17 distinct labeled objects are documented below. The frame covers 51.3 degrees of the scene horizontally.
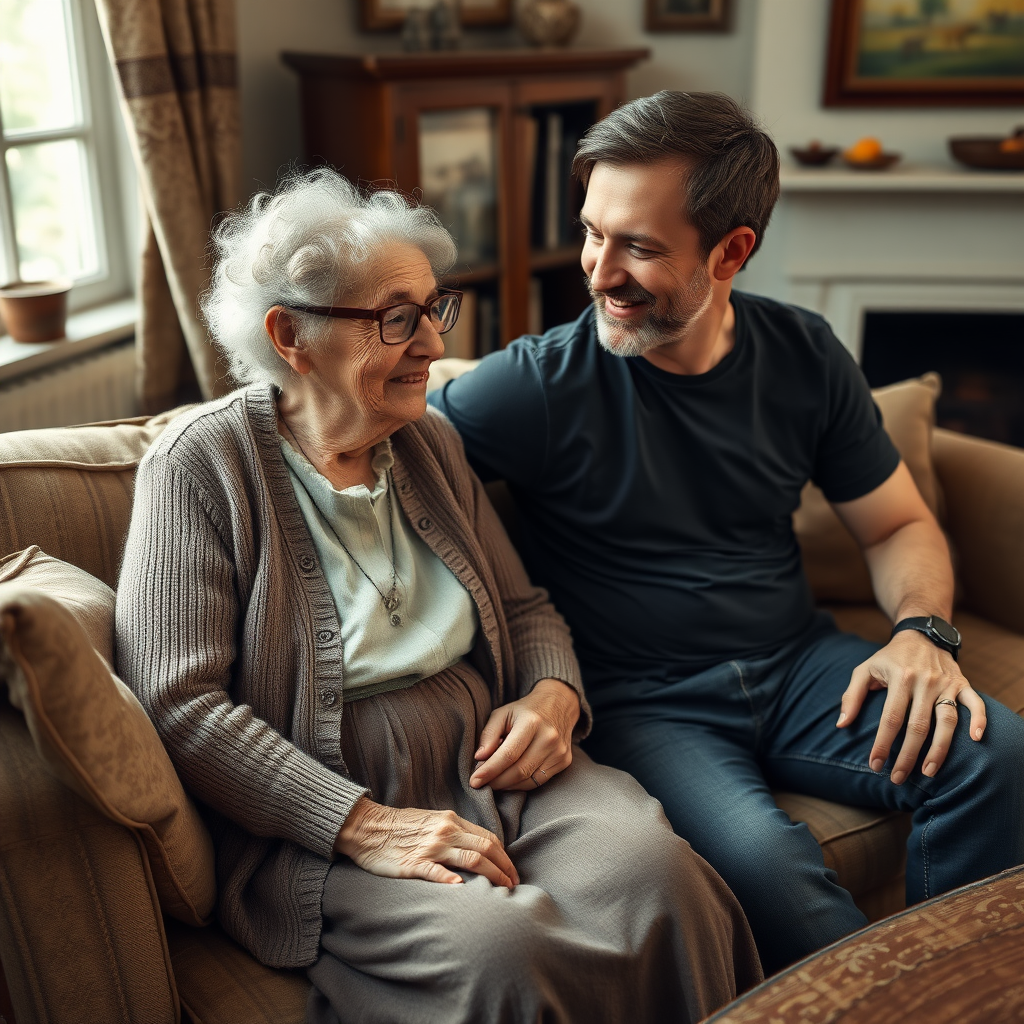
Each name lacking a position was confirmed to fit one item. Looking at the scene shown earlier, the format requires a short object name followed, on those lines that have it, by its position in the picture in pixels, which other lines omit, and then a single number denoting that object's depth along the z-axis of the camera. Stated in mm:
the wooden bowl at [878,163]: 3201
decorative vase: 3141
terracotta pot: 2221
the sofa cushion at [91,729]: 981
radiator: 2195
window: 2363
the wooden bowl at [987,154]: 3141
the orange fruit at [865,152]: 3193
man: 1429
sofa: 1020
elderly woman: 1146
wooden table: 954
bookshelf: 2656
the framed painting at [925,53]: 3184
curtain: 2186
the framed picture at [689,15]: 3434
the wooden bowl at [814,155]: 3240
